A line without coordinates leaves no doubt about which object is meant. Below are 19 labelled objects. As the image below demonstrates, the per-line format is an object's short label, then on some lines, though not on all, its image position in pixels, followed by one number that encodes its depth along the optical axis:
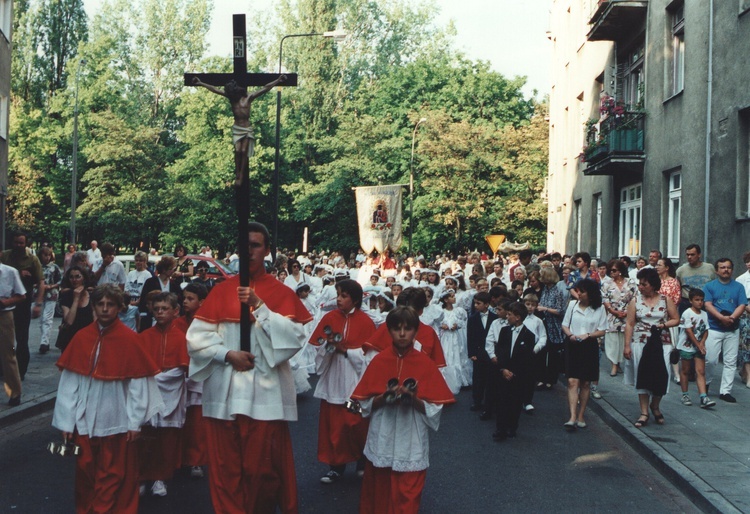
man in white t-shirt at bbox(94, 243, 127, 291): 13.10
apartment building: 15.50
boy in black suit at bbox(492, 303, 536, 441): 9.52
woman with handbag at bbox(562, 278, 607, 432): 10.21
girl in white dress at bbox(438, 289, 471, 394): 13.05
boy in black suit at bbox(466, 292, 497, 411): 11.40
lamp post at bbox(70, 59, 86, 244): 37.12
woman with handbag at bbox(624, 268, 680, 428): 9.73
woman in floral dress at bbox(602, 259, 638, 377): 12.63
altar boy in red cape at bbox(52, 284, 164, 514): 5.54
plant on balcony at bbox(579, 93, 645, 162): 21.30
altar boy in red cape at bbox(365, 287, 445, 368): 7.07
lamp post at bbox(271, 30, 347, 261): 29.16
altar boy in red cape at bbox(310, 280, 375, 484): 7.47
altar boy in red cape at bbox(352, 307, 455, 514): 5.54
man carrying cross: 5.28
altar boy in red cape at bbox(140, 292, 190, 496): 6.77
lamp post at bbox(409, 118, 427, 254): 40.50
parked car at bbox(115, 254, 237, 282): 23.53
